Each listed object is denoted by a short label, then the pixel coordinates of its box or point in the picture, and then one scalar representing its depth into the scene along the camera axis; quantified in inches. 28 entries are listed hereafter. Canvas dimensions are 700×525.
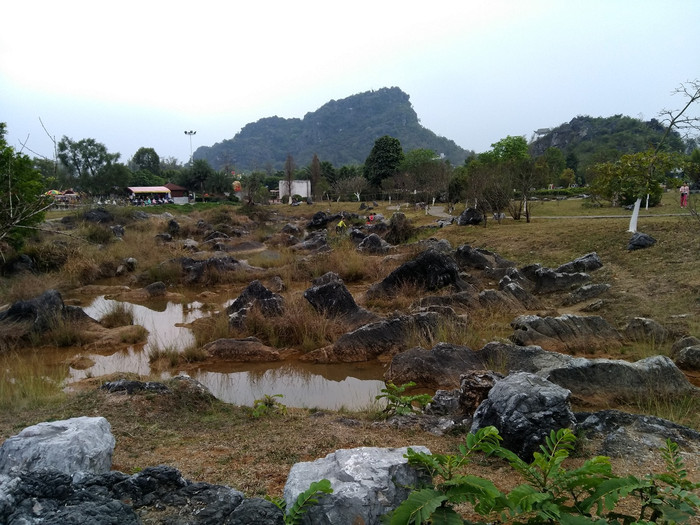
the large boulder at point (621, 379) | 221.3
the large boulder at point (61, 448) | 125.3
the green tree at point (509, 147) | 2011.6
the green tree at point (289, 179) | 2499.4
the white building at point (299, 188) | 2706.7
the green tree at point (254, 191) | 1916.8
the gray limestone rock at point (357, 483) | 97.7
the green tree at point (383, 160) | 2479.1
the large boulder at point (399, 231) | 977.6
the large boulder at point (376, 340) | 353.1
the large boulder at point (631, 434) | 152.3
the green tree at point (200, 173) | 2444.6
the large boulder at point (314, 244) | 883.4
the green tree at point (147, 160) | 3395.7
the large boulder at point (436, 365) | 282.2
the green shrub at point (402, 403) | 209.3
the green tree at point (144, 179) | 2714.1
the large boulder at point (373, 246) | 787.6
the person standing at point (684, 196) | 816.8
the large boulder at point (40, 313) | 411.8
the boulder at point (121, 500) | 84.2
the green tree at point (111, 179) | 2094.0
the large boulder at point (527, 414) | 156.1
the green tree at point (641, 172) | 582.2
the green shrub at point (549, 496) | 81.0
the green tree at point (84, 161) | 2058.3
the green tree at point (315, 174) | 2659.9
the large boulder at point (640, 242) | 553.0
